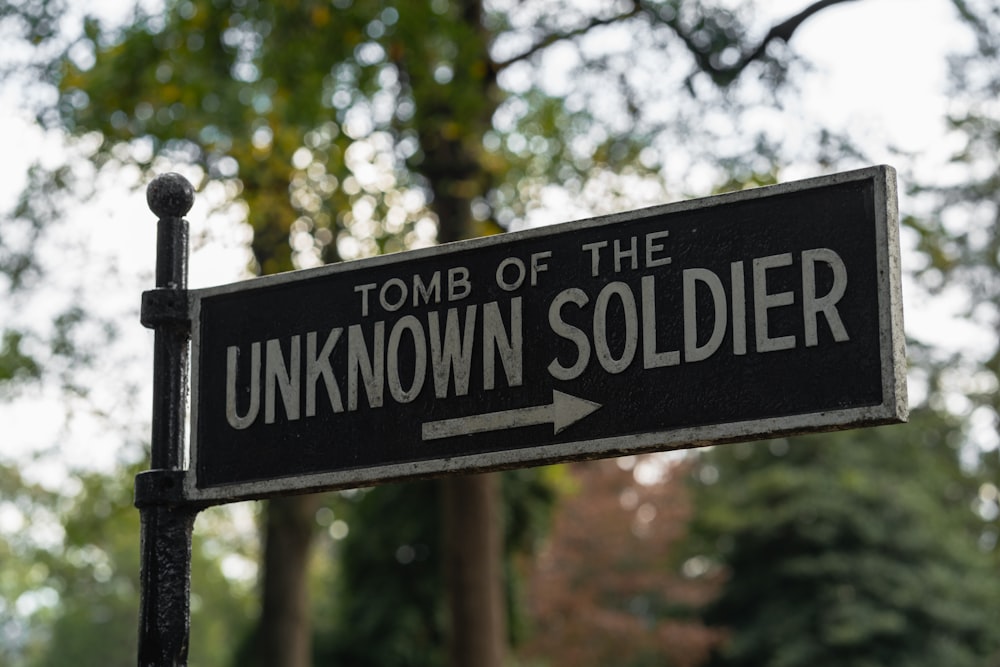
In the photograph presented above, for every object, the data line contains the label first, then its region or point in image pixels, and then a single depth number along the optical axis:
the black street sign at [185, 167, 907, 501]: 1.99
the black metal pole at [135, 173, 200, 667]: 2.38
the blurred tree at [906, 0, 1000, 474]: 10.26
